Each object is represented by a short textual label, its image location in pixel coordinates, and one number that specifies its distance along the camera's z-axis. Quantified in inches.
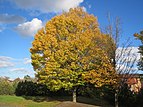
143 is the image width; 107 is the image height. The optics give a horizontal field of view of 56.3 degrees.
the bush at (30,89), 786.3
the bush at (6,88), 824.9
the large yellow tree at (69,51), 545.5
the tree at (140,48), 504.7
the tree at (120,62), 472.4
